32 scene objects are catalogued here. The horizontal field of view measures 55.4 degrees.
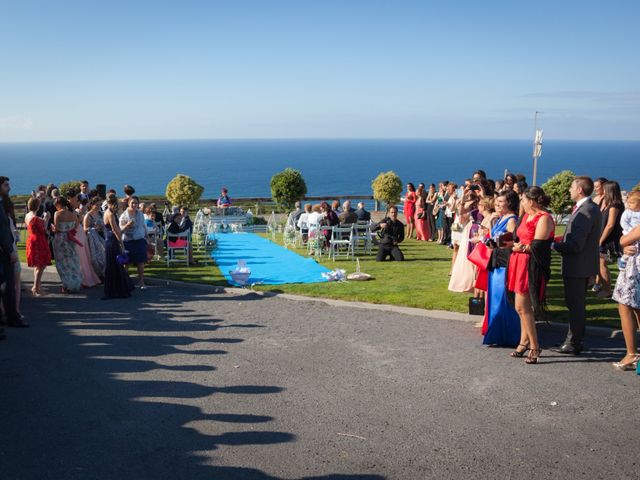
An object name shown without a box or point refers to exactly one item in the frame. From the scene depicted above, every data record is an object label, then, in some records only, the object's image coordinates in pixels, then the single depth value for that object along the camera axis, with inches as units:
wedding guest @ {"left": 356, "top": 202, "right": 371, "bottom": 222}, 689.0
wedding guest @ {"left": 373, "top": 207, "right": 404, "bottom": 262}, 572.1
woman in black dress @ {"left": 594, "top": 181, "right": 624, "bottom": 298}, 378.0
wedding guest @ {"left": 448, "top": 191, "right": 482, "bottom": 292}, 397.1
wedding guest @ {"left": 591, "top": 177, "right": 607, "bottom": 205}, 398.1
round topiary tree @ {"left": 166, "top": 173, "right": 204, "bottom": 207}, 971.3
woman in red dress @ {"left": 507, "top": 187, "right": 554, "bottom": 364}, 272.1
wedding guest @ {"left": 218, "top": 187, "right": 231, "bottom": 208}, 948.0
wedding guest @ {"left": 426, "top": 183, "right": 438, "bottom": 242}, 706.8
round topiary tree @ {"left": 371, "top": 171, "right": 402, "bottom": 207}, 938.1
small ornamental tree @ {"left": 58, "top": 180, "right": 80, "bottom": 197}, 937.0
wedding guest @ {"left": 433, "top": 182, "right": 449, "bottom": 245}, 682.2
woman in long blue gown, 293.9
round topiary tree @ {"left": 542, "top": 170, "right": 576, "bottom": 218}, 789.9
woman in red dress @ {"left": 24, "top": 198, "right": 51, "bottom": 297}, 434.6
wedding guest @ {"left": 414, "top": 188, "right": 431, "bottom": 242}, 705.6
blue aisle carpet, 499.0
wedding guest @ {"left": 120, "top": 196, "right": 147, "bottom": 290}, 457.4
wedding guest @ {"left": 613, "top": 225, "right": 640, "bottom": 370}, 259.8
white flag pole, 749.4
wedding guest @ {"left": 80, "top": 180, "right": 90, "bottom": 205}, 581.5
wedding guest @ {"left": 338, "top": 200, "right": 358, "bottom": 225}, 620.1
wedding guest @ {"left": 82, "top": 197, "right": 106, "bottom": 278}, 462.6
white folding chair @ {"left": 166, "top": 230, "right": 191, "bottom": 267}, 553.3
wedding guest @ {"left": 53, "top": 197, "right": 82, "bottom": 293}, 439.5
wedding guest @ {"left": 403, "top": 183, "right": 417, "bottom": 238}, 740.0
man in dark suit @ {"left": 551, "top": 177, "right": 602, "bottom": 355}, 279.0
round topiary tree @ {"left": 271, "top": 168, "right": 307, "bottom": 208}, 992.2
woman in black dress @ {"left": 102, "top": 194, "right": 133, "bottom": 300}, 425.1
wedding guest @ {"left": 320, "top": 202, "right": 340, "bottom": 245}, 614.5
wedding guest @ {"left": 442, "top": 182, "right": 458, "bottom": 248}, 633.9
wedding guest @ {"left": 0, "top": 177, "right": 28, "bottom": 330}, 324.8
